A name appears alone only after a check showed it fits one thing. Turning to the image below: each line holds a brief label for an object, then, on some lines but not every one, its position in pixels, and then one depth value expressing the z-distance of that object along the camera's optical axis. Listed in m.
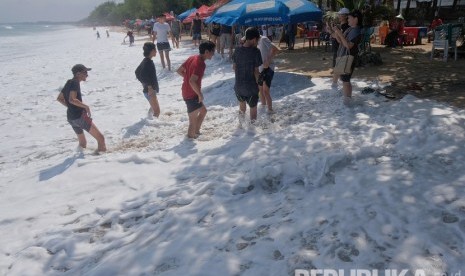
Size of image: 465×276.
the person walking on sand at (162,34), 13.37
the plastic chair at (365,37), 11.57
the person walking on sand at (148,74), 7.40
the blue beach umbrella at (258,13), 10.45
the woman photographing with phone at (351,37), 6.54
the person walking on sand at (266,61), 6.87
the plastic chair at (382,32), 16.02
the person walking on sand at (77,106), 5.73
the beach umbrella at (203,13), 18.92
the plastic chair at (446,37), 10.84
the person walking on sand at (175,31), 23.36
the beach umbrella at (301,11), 10.57
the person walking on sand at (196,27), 19.44
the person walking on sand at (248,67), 5.89
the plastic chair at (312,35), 16.71
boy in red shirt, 5.78
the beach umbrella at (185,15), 22.72
